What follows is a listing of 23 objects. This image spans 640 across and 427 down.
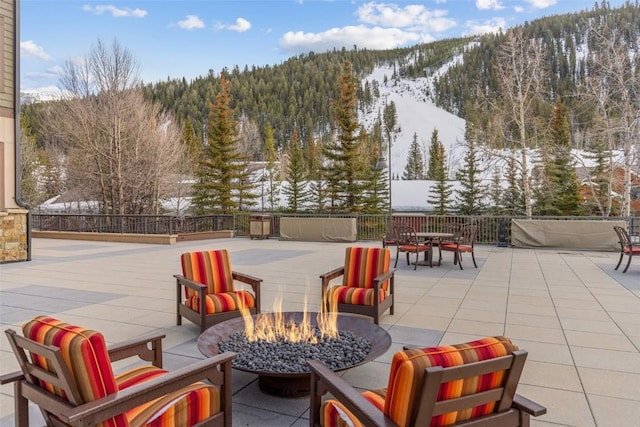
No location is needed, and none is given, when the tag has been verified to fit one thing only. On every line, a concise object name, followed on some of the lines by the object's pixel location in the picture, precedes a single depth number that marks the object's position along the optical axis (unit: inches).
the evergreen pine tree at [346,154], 994.7
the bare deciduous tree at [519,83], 797.9
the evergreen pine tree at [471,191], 1058.1
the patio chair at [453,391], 61.1
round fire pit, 113.6
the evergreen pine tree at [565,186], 945.4
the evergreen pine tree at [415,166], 2677.2
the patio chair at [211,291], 170.7
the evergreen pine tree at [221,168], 1027.9
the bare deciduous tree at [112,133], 789.9
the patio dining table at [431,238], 353.4
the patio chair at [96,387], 69.1
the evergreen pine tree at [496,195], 1019.3
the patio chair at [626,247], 324.5
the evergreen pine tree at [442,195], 1138.7
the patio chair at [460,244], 348.5
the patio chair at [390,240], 380.5
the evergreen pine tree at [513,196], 947.3
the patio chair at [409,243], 346.9
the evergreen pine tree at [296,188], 1200.8
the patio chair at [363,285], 185.2
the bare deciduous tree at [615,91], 686.5
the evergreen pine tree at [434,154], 2047.7
